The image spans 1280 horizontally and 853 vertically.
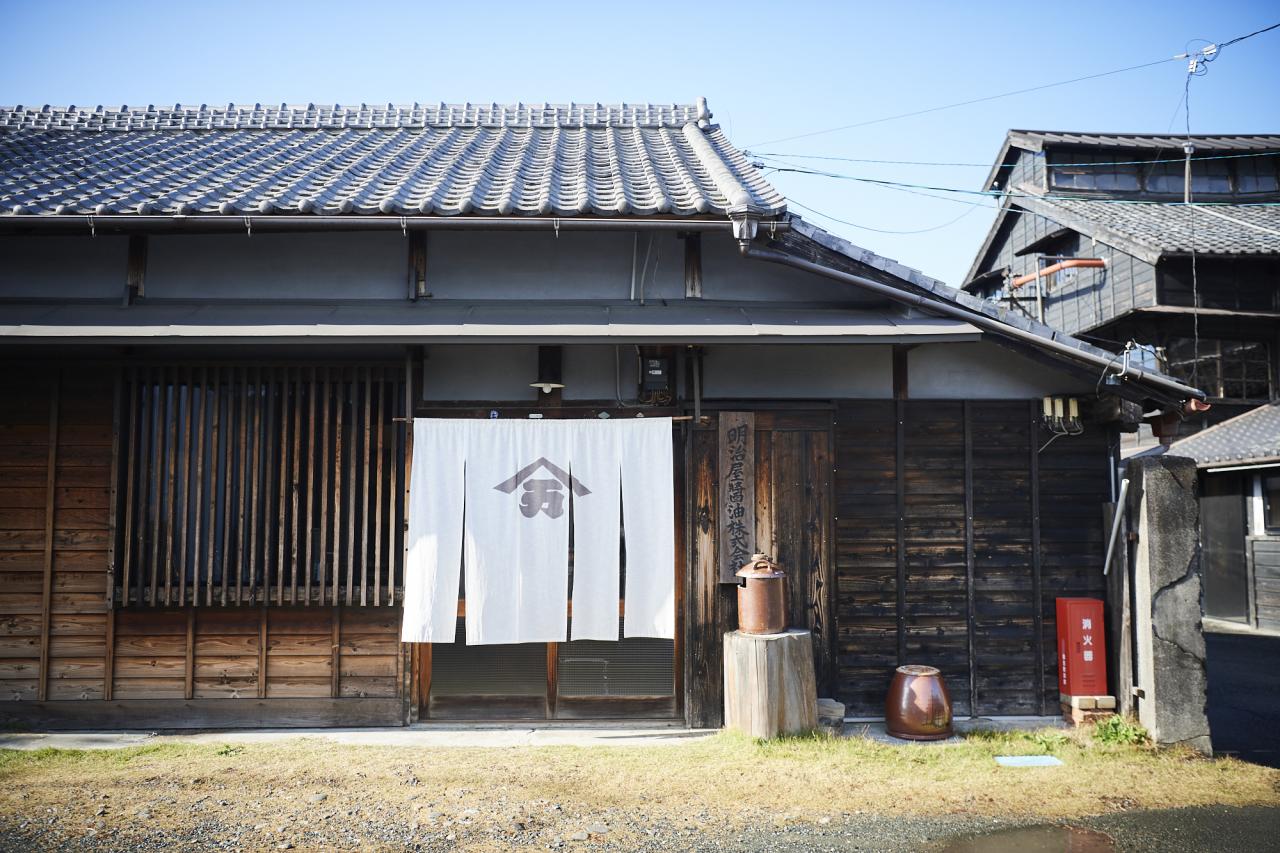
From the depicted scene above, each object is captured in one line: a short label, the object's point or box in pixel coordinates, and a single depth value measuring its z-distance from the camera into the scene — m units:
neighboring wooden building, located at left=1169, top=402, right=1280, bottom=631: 14.46
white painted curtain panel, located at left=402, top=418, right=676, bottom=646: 6.64
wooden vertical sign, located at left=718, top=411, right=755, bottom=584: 6.99
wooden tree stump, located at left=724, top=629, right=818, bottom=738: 6.35
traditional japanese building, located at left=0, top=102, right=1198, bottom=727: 6.87
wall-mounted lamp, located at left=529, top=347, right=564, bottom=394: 7.06
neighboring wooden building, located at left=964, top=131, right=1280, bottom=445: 16.03
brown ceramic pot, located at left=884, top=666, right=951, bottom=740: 6.59
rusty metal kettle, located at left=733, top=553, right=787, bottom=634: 6.54
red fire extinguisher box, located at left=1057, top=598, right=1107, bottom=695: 7.02
